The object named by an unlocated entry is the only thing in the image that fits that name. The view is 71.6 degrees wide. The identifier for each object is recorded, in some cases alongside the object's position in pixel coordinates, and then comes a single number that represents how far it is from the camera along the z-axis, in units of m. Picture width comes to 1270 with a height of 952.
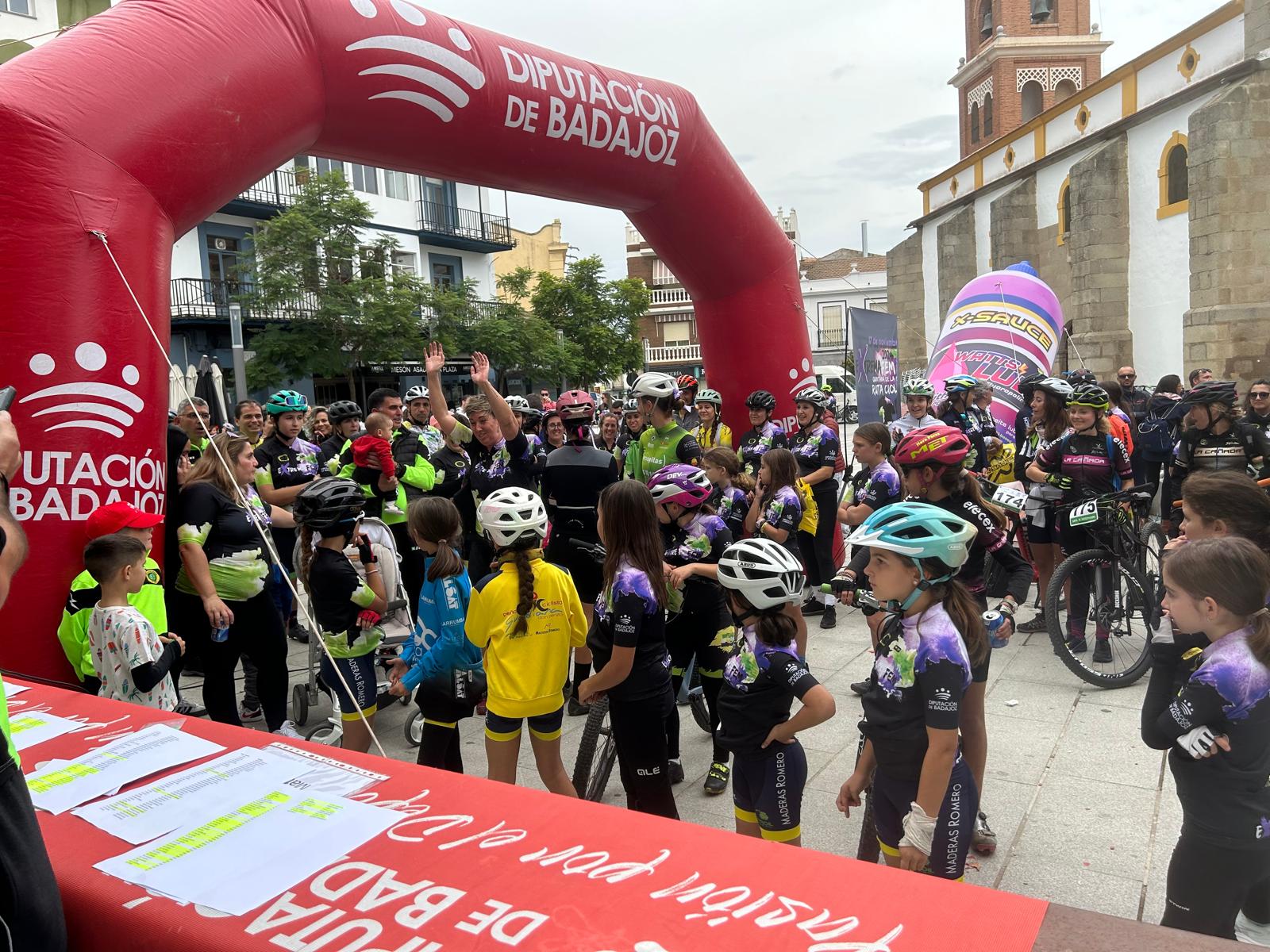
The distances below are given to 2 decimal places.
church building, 19.77
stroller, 4.85
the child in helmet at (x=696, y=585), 4.53
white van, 36.16
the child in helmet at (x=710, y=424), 8.99
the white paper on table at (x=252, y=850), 1.69
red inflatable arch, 4.15
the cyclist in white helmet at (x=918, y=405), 8.70
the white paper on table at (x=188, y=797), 1.95
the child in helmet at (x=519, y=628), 3.71
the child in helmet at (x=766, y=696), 3.13
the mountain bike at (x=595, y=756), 4.23
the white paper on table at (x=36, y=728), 2.46
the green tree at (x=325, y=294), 22.52
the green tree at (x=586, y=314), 36.94
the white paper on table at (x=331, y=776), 2.10
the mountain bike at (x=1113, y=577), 5.88
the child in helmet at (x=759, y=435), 7.67
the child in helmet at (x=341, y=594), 4.29
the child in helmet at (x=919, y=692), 2.67
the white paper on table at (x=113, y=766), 2.10
